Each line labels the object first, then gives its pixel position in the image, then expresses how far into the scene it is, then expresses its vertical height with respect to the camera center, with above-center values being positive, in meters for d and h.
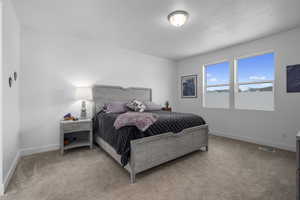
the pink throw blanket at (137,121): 1.89 -0.35
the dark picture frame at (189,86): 4.61 +0.43
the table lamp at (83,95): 2.87 +0.07
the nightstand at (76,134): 2.60 -0.86
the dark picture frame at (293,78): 2.66 +0.41
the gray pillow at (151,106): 3.69 -0.24
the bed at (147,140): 1.79 -0.72
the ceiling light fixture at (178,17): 2.12 +1.37
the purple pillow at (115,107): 3.10 -0.23
